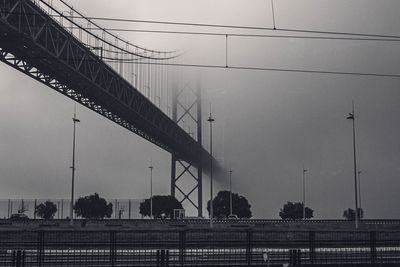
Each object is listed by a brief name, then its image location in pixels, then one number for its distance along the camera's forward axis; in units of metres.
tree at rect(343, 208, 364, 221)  91.83
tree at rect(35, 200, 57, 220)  90.50
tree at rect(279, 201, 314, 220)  84.56
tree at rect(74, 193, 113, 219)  84.75
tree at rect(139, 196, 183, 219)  82.81
